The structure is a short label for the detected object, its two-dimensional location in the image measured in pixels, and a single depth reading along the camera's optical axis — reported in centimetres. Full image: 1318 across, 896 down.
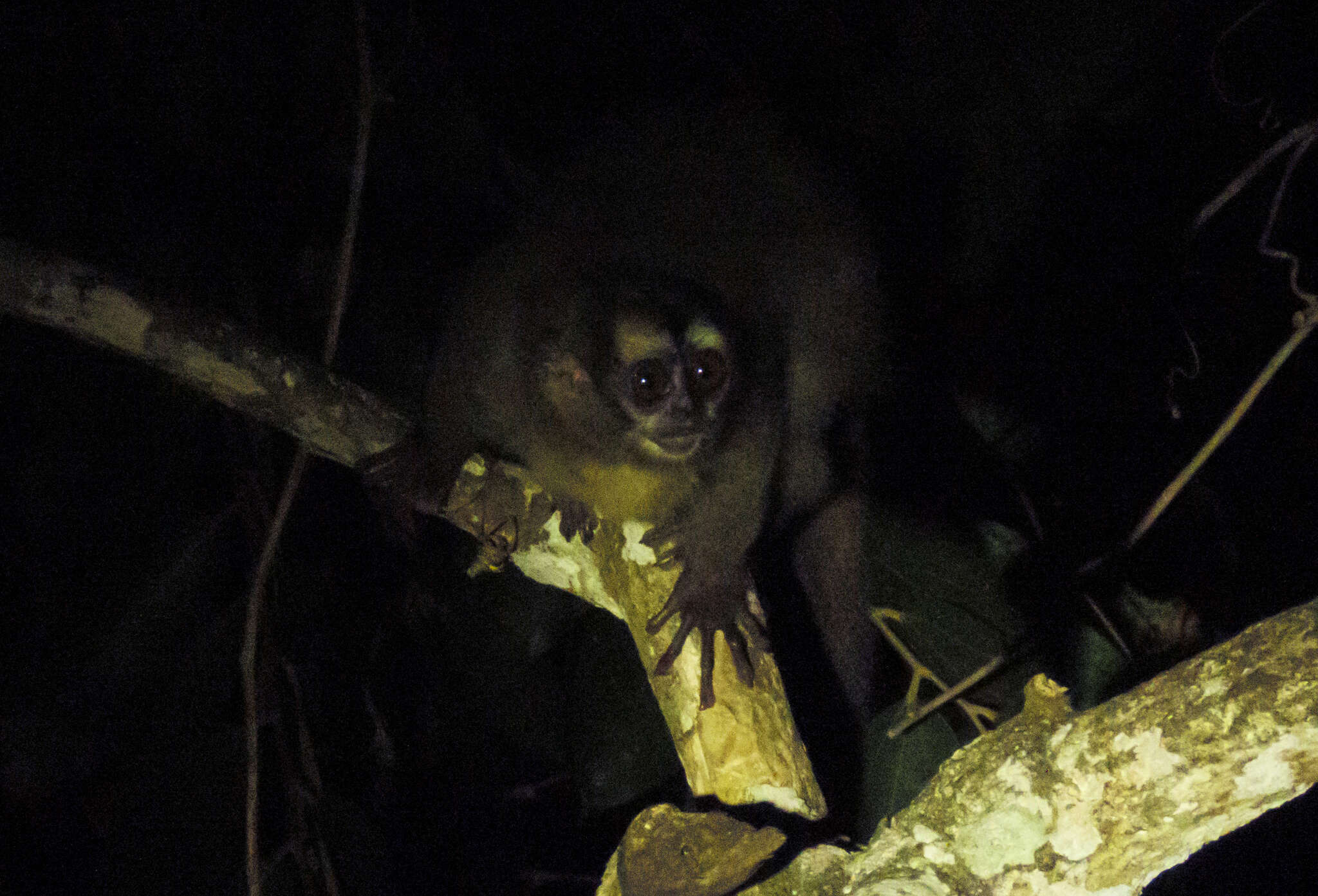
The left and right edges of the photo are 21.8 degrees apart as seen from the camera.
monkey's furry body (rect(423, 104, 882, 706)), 122
